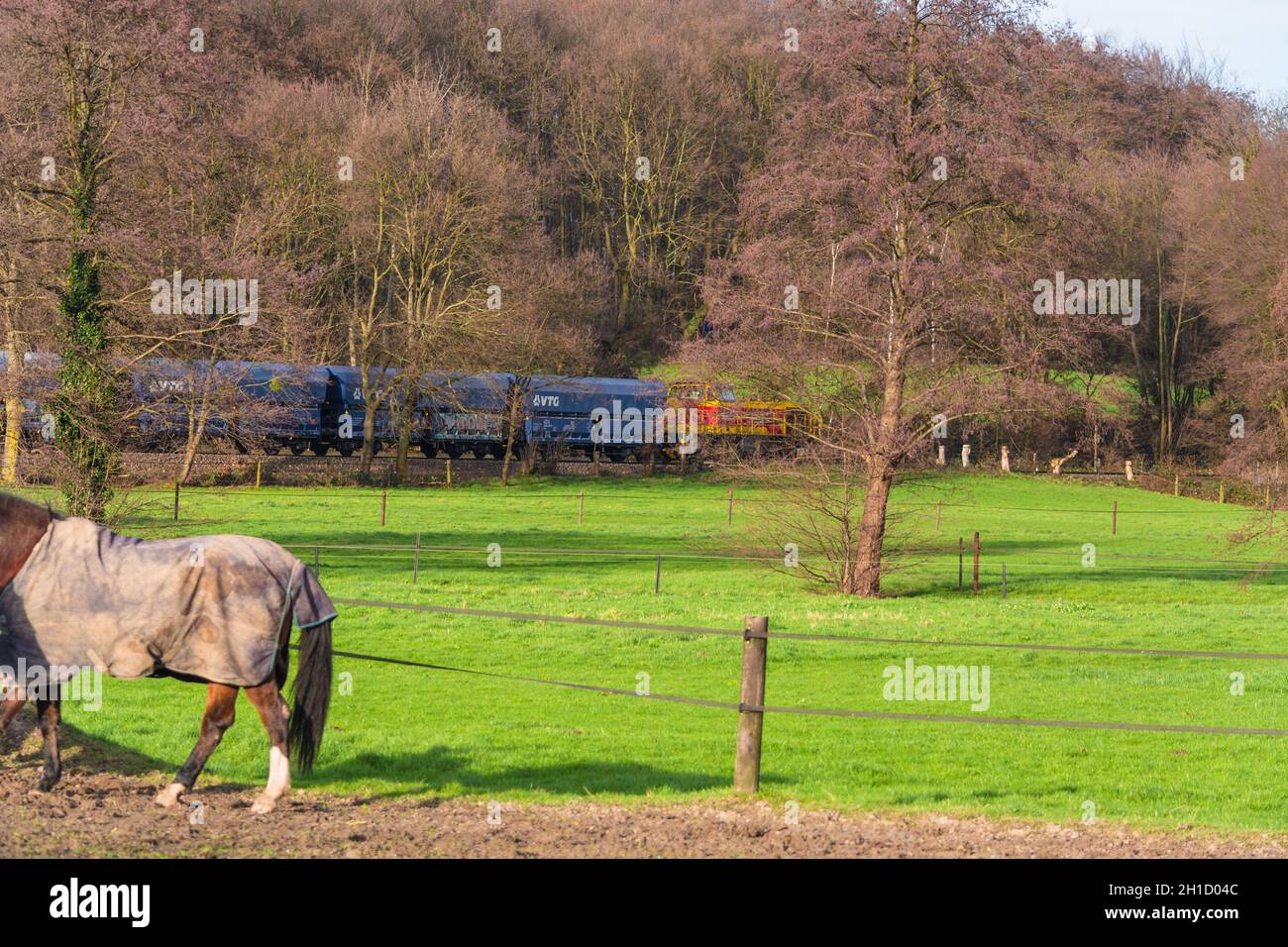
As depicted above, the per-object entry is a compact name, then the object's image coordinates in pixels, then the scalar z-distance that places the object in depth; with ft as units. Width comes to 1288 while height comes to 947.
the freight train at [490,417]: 158.51
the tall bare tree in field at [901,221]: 76.18
